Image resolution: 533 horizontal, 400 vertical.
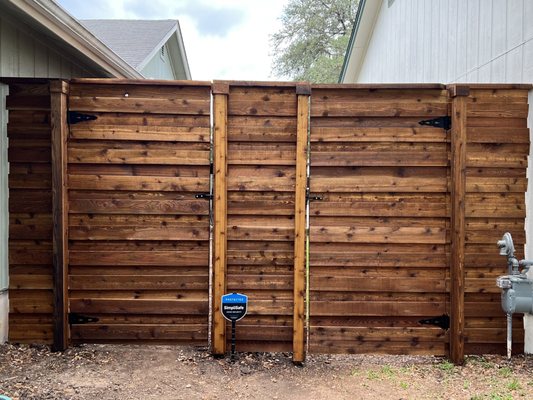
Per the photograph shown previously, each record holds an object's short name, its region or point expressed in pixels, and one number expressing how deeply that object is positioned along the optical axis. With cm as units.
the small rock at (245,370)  353
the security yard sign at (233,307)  364
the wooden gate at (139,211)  374
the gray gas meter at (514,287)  350
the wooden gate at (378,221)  374
